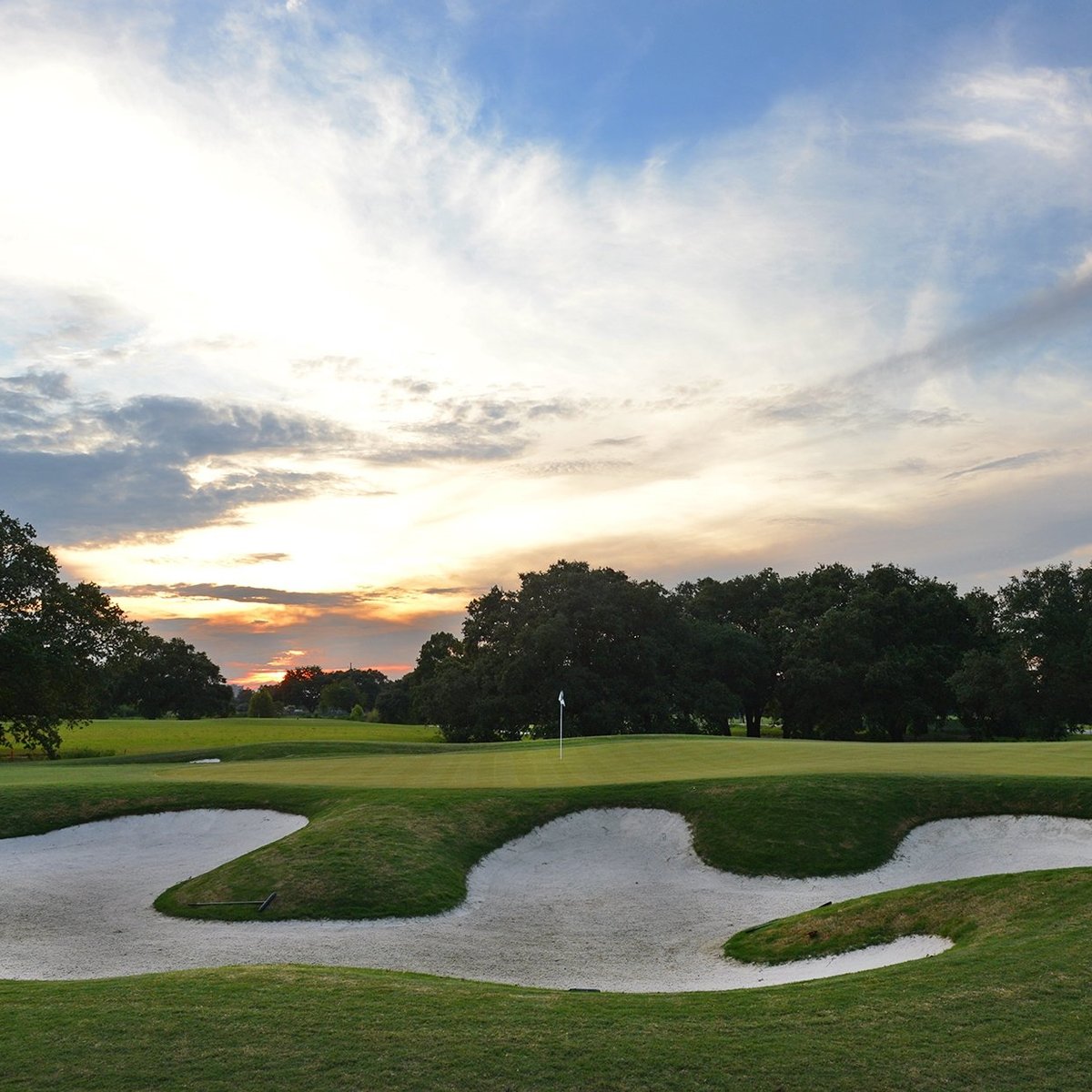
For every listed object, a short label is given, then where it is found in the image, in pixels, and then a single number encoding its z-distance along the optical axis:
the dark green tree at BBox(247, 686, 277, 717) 103.56
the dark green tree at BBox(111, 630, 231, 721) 108.50
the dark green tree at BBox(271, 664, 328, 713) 197.00
